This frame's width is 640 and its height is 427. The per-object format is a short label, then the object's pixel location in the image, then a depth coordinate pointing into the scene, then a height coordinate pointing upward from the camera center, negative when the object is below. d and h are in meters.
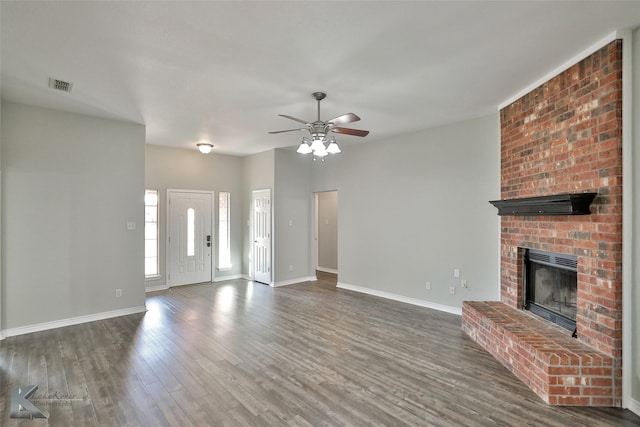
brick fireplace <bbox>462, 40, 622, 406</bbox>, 2.48 -0.14
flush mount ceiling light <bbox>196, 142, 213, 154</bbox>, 5.91 +1.32
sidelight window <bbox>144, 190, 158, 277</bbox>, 6.30 -0.29
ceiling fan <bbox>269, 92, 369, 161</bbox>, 3.33 +0.91
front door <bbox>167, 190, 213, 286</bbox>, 6.52 -0.43
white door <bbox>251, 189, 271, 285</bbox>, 6.70 -0.39
